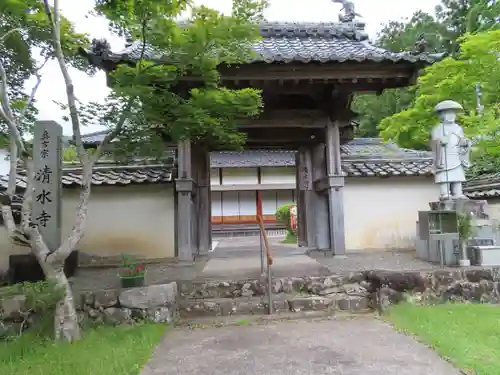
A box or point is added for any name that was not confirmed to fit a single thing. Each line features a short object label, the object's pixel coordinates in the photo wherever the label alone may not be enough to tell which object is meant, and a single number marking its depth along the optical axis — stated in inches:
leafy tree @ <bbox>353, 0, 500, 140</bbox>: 769.6
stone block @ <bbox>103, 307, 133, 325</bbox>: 178.5
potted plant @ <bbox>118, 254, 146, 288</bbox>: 185.0
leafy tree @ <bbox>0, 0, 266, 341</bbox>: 149.2
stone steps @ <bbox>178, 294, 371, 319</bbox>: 191.8
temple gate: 227.6
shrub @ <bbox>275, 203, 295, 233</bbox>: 564.1
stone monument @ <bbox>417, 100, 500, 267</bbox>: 219.6
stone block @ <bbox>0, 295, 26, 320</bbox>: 163.4
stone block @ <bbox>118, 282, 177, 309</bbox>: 179.8
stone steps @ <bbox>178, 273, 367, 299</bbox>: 197.9
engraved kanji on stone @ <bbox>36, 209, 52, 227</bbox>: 189.9
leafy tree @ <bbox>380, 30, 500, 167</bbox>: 288.7
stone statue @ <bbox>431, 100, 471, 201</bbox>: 239.9
